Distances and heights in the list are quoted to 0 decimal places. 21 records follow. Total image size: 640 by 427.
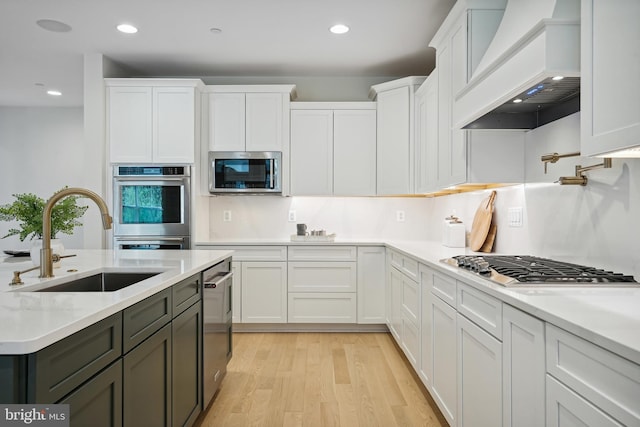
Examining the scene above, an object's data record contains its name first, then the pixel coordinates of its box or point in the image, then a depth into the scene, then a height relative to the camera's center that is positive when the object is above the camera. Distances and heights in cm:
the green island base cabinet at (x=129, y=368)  89 -48
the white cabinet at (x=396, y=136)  380 +74
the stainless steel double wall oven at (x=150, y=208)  371 +3
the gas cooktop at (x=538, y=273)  145 -24
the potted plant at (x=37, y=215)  194 -2
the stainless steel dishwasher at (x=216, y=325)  221 -69
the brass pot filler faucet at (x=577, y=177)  181 +16
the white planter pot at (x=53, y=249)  180 -19
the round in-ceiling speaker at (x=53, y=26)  312 +147
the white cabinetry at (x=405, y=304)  268 -70
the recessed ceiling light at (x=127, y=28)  317 +146
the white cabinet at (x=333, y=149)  405 +63
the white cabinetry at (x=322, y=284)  385 -70
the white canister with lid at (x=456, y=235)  317 -18
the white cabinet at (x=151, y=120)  377 +86
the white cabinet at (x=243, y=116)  398 +95
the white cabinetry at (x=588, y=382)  82 -40
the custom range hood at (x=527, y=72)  143 +57
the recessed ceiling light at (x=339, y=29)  316 +147
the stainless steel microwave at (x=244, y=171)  396 +40
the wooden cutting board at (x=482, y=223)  277 -7
